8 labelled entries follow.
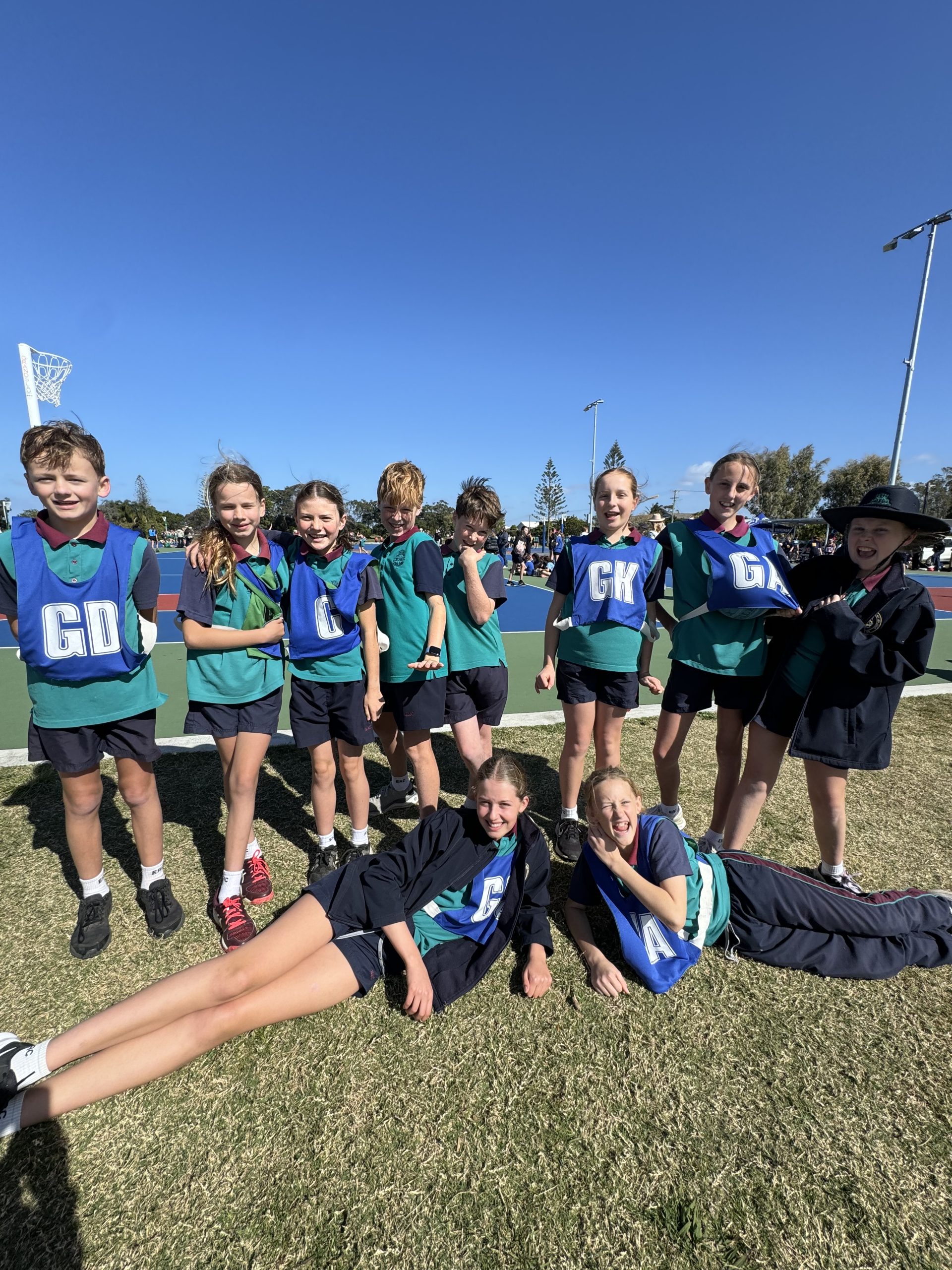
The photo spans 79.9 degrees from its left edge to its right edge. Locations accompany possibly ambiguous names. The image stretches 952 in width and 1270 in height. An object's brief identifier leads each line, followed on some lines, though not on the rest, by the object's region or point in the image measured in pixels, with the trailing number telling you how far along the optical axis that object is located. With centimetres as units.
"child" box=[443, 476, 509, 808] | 302
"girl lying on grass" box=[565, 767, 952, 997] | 214
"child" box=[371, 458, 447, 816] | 286
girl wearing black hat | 237
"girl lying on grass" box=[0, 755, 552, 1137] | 174
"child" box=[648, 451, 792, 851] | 277
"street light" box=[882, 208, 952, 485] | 1822
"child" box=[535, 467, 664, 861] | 294
